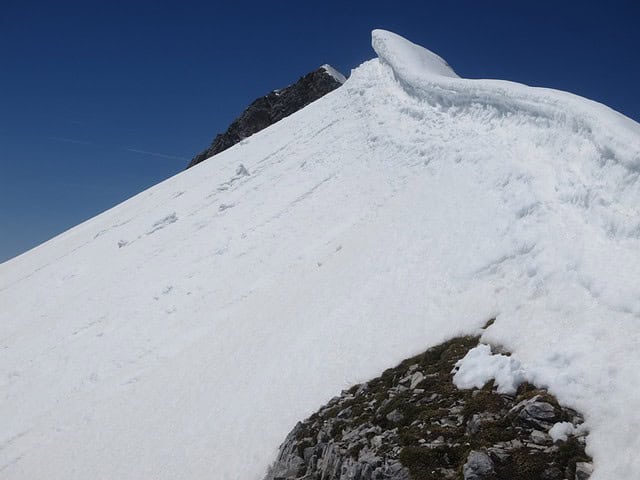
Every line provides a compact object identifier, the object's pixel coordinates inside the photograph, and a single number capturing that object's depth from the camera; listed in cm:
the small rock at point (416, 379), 1065
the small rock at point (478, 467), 763
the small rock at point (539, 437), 784
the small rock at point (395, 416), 975
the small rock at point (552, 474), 734
